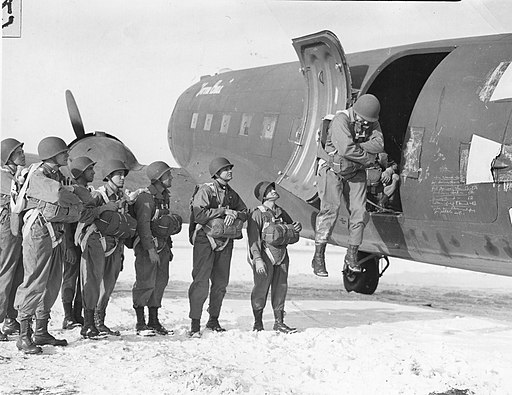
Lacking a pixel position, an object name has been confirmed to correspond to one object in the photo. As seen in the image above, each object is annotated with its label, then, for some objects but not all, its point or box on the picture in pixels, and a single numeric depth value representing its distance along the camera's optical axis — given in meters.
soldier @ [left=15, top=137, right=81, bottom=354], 8.15
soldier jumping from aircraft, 9.60
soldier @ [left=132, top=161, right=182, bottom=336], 9.49
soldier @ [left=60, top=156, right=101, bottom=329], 8.96
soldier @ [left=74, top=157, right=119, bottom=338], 9.01
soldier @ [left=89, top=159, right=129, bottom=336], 9.24
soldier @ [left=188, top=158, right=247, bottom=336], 9.50
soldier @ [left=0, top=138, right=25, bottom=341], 8.78
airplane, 9.05
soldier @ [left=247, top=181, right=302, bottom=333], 9.59
